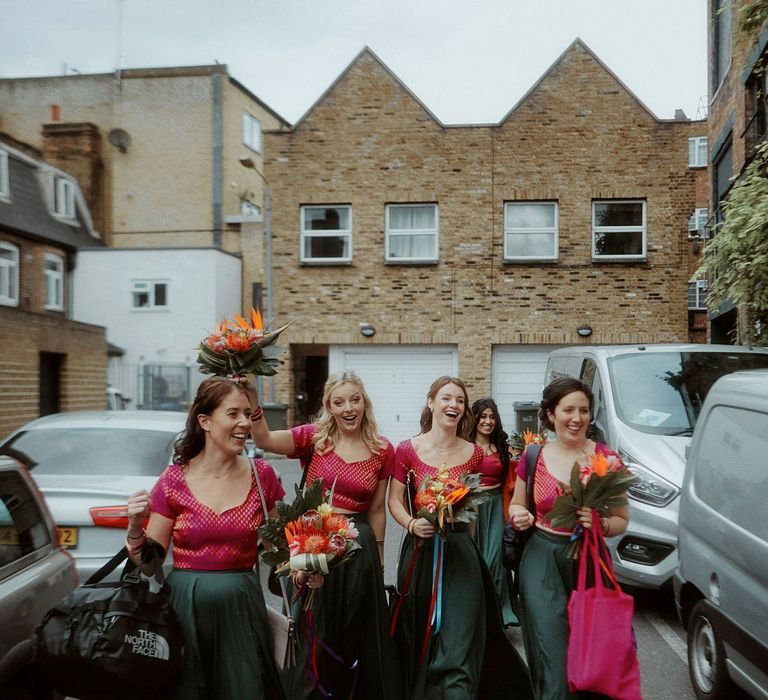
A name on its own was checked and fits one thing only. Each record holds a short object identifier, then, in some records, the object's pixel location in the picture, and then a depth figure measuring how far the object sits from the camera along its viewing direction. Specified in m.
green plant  8.79
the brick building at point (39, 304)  21.33
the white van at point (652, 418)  6.58
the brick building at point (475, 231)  20.30
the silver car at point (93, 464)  5.98
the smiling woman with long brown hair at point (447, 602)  4.30
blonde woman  4.28
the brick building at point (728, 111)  13.72
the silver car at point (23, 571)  3.61
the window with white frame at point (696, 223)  20.38
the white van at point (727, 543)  3.91
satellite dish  31.94
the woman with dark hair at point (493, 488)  6.55
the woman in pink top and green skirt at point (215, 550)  3.43
